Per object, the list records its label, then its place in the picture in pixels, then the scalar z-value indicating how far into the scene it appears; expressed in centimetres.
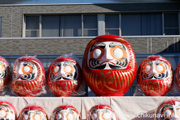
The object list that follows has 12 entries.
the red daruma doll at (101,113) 394
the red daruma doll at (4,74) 482
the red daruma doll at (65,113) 400
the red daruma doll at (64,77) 464
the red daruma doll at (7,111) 416
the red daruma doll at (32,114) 408
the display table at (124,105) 451
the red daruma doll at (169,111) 393
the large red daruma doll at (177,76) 466
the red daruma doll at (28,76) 469
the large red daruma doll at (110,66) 454
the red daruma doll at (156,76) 461
